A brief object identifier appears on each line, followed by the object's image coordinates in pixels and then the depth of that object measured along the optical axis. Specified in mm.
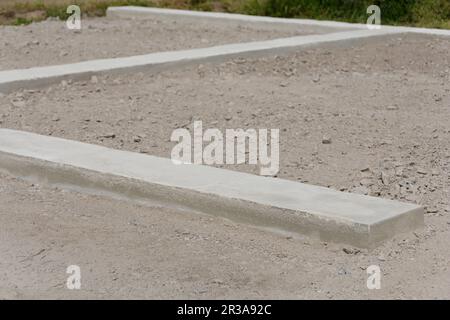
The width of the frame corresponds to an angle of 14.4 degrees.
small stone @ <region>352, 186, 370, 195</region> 9123
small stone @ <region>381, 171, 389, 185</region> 9380
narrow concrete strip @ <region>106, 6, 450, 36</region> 19862
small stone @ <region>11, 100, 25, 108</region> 12919
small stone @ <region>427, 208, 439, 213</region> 8704
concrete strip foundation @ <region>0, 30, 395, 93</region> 13958
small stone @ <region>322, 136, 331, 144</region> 11021
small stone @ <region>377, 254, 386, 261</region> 7587
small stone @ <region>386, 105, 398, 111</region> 13044
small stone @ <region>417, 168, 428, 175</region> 9745
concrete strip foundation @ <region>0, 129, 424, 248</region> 7852
